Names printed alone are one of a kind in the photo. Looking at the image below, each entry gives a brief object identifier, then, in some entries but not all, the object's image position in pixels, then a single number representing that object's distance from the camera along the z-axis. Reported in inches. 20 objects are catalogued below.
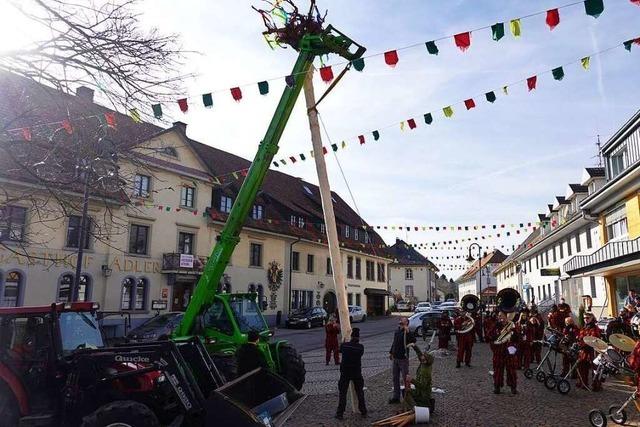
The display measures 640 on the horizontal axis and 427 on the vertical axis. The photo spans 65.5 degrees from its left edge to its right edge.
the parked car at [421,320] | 998.4
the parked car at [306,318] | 1259.8
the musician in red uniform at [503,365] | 429.4
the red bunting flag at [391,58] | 378.9
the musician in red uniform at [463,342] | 596.1
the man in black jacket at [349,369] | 343.6
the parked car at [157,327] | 651.5
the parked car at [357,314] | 1535.4
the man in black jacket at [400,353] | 400.8
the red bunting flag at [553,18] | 328.2
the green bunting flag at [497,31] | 338.3
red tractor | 249.9
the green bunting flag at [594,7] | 300.0
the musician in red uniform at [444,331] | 731.4
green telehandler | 387.2
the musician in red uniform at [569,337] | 457.1
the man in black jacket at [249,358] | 321.4
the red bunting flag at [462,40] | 356.8
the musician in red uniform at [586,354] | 424.5
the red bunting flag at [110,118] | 342.3
